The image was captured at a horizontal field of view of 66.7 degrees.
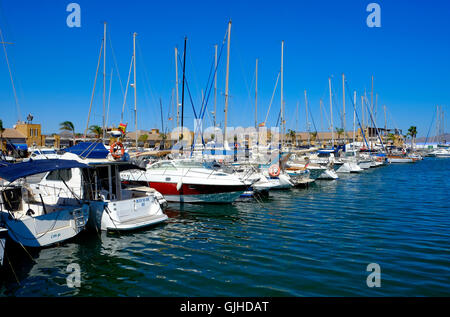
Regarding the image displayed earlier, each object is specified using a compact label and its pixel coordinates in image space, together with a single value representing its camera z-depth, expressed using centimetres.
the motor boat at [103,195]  1399
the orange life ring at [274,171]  2766
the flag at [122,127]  1651
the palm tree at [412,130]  11812
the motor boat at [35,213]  1138
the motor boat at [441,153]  10006
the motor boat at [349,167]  4875
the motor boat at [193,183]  2030
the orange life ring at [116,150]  1512
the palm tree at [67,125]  7419
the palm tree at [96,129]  7766
